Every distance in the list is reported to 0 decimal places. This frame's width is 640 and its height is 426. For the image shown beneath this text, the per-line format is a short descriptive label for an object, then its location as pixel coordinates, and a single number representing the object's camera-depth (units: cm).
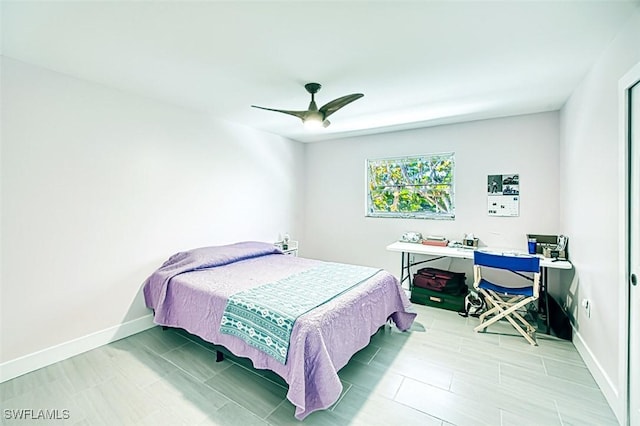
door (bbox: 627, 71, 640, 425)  165
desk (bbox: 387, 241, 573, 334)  295
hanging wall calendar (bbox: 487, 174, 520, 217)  367
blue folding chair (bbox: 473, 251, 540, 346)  276
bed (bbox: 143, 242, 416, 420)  182
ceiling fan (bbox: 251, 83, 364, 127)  248
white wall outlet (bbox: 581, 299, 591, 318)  241
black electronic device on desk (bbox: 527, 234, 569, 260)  309
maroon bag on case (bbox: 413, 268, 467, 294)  369
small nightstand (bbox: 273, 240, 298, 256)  463
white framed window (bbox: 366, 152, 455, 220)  416
